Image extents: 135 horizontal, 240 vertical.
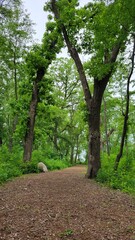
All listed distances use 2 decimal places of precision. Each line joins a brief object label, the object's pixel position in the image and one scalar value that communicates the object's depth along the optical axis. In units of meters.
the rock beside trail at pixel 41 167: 12.93
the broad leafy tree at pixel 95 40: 7.74
